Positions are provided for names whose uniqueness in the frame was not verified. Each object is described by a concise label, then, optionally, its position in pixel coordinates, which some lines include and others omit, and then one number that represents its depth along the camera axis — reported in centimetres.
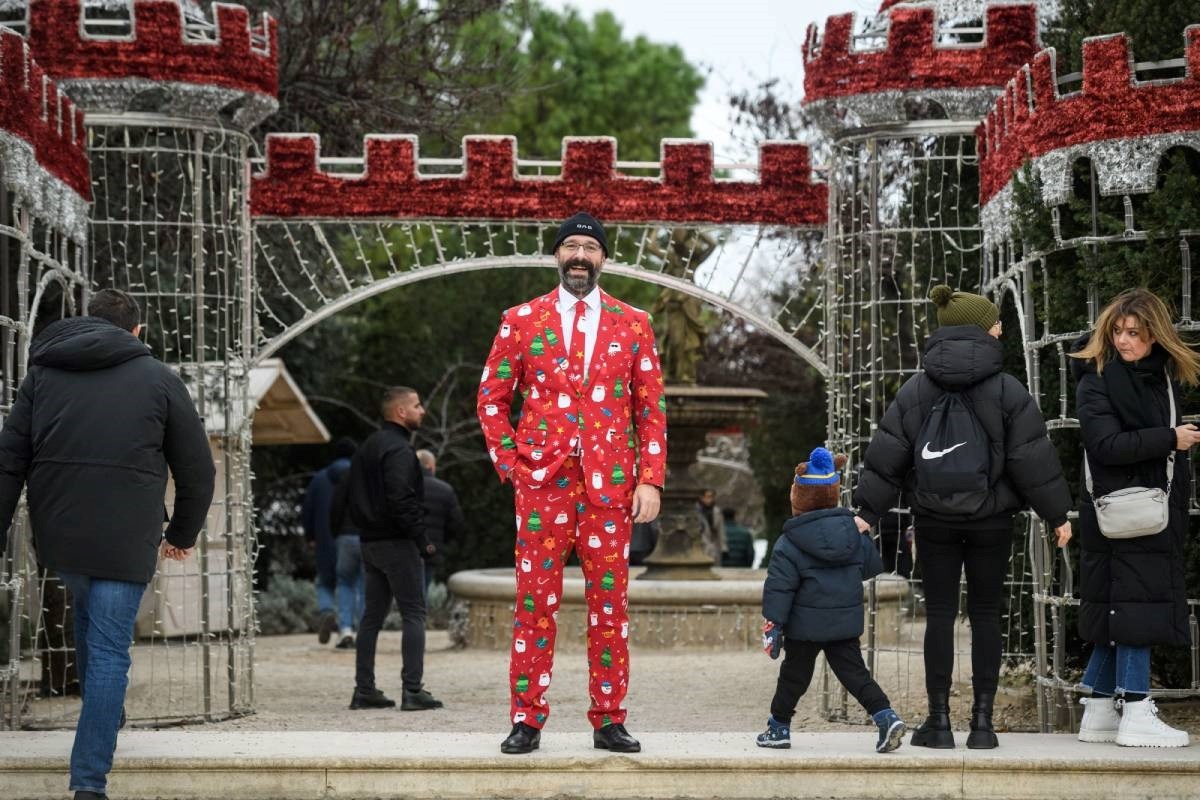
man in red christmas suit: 632
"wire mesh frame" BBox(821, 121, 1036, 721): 952
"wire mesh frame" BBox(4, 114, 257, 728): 961
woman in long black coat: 673
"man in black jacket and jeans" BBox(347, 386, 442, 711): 993
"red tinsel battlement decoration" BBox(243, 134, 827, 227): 1007
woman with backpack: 646
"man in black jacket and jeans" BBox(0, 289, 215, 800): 595
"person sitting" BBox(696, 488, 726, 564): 2225
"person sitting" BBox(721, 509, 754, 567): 2123
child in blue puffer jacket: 655
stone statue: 1627
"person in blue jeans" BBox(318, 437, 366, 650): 1434
